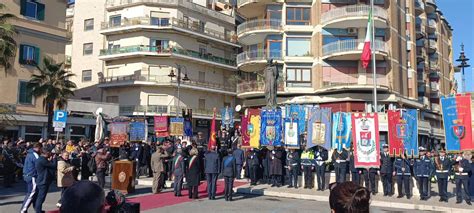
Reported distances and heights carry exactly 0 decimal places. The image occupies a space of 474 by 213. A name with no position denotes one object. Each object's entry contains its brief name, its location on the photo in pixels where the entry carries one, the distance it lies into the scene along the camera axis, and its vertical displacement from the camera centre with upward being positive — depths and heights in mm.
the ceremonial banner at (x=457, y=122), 15367 +738
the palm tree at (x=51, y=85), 32031 +3899
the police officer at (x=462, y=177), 15655 -1215
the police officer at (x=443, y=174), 15820 -1130
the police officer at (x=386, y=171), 16594 -1084
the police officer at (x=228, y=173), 14633 -1079
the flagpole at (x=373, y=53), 31098 +6759
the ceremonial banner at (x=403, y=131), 17453 +436
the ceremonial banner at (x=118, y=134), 22922 +263
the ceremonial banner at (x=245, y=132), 22359 +438
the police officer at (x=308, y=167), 17953 -1042
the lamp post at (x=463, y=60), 33938 +6338
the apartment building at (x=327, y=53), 39594 +8352
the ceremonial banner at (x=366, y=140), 16875 +77
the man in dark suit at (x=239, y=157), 20297 -767
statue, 22453 +2789
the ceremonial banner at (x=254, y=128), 21516 +624
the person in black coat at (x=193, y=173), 14742 -1104
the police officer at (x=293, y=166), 18109 -1019
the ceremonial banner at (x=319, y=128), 20094 +629
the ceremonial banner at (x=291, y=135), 20086 +275
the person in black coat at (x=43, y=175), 10586 -912
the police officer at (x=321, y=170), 17609 -1138
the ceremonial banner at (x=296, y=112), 28061 +2003
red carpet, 13445 -1971
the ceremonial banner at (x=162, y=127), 27469 +771
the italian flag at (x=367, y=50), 32650 +6874
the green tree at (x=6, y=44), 21562 +4628
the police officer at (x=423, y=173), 16062 -1102
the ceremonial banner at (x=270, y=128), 20891 +609
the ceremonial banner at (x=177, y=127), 26500 +762
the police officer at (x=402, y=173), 16233 -1125
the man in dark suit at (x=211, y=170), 14703 -989
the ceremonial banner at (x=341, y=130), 22094 +596
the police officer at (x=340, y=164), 17438 -884
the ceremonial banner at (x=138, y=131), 25688 +478
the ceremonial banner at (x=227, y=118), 33469 +1712
